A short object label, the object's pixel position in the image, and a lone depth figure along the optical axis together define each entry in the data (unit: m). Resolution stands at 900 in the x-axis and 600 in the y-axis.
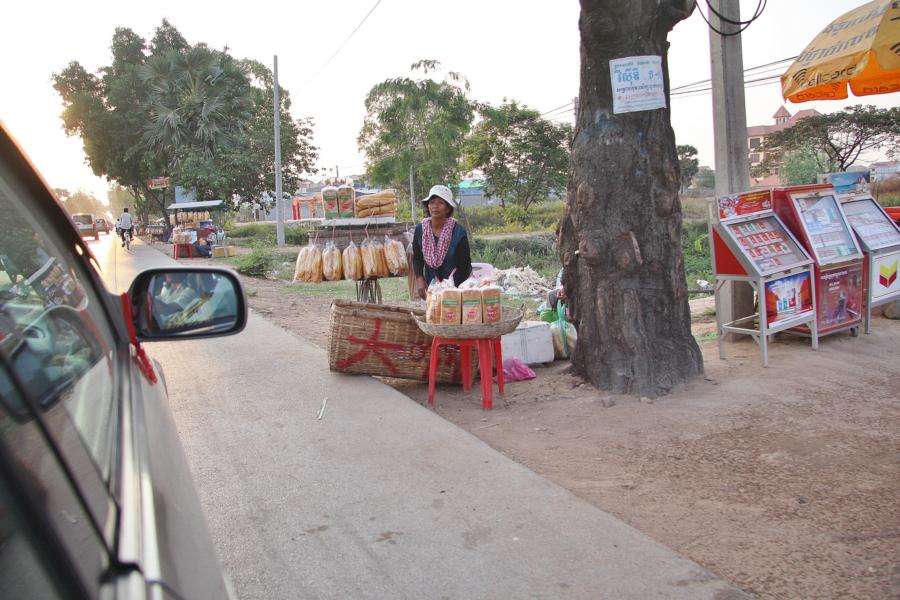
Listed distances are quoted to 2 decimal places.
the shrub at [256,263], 18.50
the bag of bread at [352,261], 6.52
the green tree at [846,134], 33.50
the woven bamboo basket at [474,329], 4.92
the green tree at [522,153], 34.03
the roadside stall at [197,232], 23.23
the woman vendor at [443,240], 5.86
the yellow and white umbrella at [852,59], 5.91
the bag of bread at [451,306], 4.96
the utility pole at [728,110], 6.51
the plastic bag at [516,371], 6.17
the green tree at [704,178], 62.28
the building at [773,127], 70.64
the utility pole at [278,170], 25.41
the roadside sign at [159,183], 36.75
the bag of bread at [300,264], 6.52
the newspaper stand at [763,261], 6.03
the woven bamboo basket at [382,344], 5.68
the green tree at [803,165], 35.19
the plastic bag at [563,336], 6.65
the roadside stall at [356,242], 6.51
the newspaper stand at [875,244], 6.88
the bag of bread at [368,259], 6.59
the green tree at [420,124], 21.91
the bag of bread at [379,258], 6.62
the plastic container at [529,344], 6.44
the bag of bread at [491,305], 4.99
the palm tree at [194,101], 31.31
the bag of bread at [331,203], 6.82
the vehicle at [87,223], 38.12
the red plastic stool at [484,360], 5.16
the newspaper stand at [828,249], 6.50
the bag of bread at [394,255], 6.63
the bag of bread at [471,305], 4.95
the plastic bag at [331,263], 6.47
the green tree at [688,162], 57.03
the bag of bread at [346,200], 6.86
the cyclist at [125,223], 28.16
